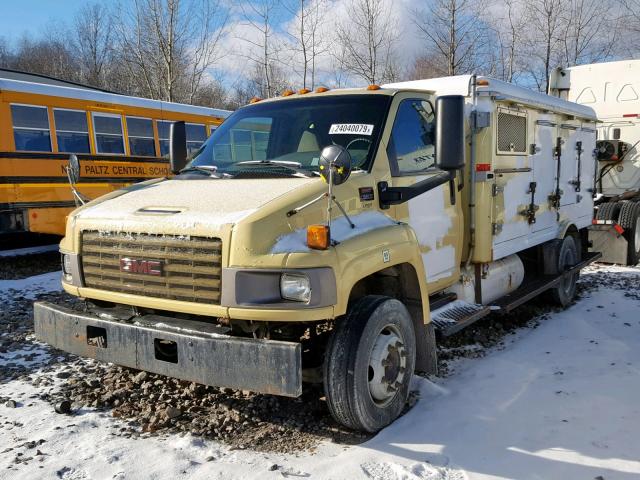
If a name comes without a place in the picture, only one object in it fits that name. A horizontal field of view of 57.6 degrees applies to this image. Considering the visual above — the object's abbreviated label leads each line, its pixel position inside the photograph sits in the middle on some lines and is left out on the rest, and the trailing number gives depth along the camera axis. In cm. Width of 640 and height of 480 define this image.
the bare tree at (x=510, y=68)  2492
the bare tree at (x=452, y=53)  1989
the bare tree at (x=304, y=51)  2072
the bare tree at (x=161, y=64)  2130
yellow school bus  966
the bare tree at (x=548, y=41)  2439
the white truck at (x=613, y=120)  1012
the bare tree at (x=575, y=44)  2483
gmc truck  327
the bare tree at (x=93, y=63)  4234
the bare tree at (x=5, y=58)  5062
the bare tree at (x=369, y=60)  2166
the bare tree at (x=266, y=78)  2144
